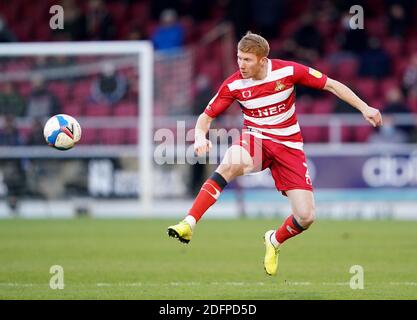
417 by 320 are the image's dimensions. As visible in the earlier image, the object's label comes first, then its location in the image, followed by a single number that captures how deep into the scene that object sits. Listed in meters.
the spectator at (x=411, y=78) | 21.28
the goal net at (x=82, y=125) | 19.02
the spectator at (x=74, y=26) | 22.31
